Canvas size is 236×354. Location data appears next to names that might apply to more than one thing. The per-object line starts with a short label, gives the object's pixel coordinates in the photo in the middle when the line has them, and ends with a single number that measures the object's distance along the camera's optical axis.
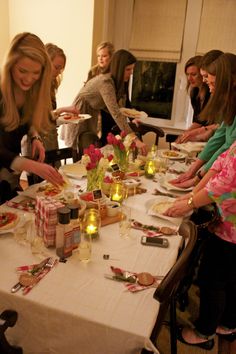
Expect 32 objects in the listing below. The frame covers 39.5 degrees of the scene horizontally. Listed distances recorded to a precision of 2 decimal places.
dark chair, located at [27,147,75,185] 2.15
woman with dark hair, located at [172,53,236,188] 1.58
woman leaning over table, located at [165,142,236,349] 1.40
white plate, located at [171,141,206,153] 2.66
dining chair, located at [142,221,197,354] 0.94
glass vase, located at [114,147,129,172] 2.14
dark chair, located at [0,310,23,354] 0.95
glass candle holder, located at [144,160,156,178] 2.19
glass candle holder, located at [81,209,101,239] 1.38
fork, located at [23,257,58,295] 1.05
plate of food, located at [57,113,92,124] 2.56
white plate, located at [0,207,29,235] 1.34
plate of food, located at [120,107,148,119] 2.92
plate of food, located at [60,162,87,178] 2.05
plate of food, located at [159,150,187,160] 2.65
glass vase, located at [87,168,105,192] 1.68
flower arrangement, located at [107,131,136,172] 2.06
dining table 0.95
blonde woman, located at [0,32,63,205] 1.63
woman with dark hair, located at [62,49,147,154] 2.71
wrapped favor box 1.22
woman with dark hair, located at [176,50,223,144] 2.89
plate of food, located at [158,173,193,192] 1.96
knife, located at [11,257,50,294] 1.04
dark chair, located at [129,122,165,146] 3.27
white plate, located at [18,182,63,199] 1.70
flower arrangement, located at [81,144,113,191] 1.61
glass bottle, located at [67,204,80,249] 1.19
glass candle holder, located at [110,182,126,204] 1.74
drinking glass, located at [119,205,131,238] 1.44
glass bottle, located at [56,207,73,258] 1.17
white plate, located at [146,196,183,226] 1.56
